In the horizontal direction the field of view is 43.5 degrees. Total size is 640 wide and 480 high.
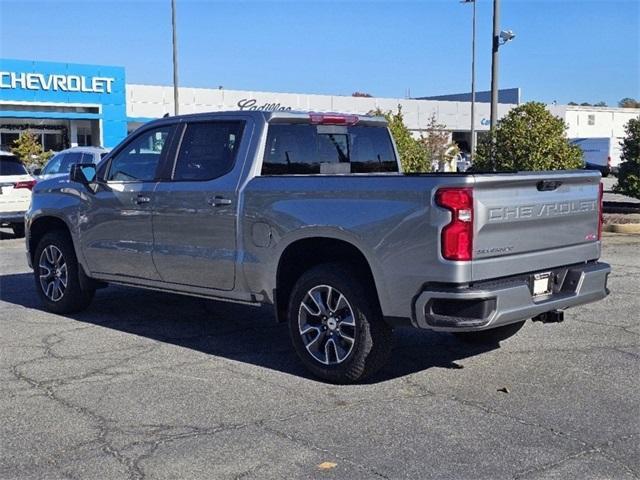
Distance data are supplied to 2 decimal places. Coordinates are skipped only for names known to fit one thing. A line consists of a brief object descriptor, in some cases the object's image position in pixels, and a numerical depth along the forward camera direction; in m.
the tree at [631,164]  18.04
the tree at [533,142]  16.06
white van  45.94
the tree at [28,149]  34.69
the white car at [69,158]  15.76
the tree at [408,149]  17.89
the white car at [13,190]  15.20
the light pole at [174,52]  32.78
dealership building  37.47
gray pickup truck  5.21
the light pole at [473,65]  40.91
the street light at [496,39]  18.44
